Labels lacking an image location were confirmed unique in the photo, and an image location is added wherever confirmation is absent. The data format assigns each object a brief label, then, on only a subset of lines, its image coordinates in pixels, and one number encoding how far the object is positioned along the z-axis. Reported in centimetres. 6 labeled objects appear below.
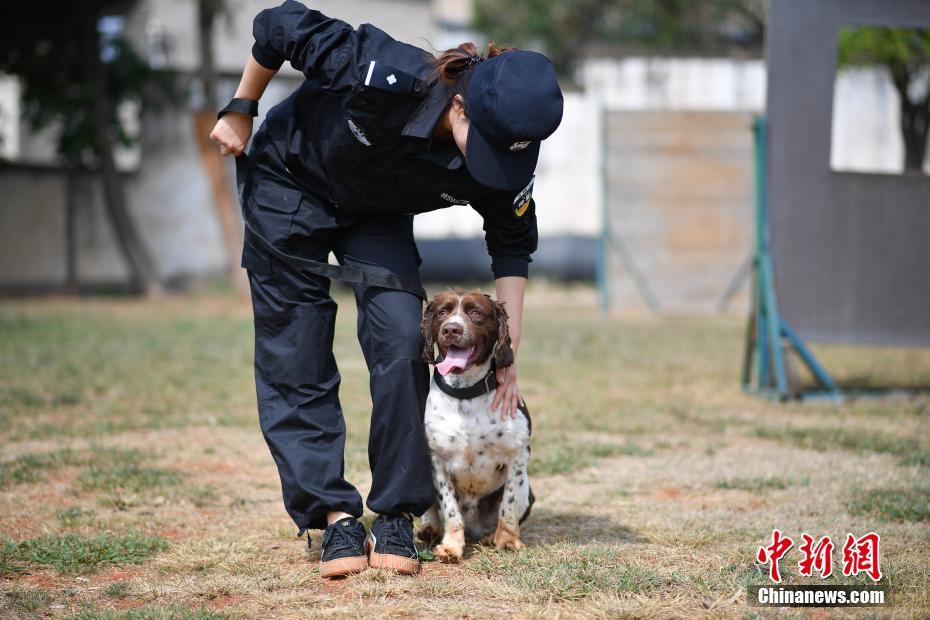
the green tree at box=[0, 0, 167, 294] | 2925
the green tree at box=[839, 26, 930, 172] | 1778
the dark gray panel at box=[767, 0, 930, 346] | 1477
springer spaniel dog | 761
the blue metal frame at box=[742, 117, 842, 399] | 1473
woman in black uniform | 694
